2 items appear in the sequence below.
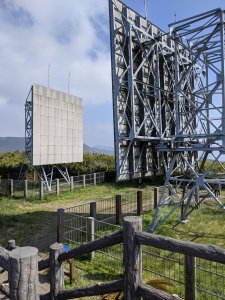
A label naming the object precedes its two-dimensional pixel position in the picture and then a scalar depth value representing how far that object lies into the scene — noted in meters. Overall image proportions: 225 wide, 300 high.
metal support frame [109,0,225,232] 11.68
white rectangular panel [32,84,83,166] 20.94
